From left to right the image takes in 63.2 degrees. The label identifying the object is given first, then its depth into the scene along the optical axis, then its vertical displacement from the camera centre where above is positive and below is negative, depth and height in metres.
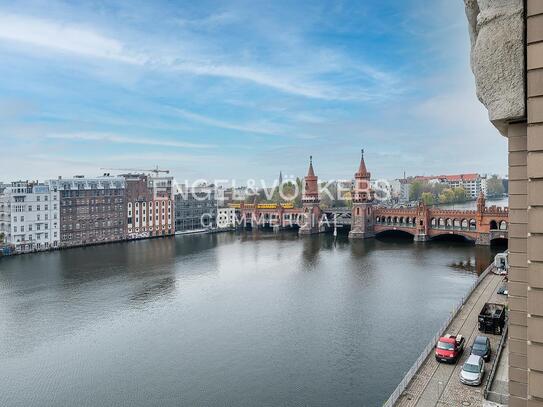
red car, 18.06 -6.23
